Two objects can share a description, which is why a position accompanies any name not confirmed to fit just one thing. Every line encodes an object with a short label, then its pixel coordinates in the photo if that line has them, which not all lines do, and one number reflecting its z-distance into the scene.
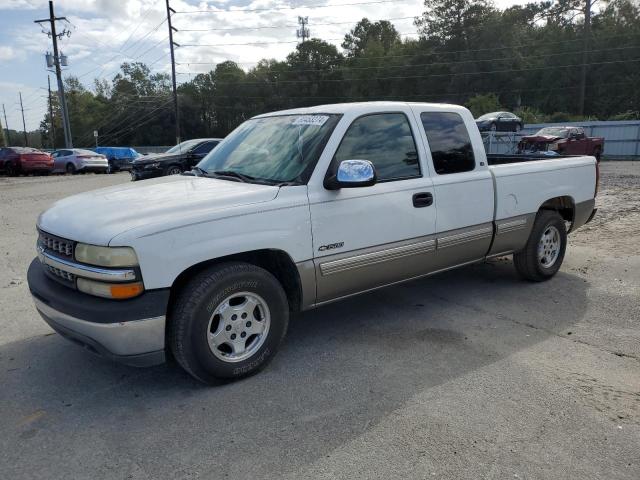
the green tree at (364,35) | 85.50
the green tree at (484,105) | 50.38
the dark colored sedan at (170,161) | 17.47
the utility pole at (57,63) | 37.00
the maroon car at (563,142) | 21.53
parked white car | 27.11
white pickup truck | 3.11
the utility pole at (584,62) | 43.81
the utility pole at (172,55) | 42.94
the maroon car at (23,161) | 25.41
